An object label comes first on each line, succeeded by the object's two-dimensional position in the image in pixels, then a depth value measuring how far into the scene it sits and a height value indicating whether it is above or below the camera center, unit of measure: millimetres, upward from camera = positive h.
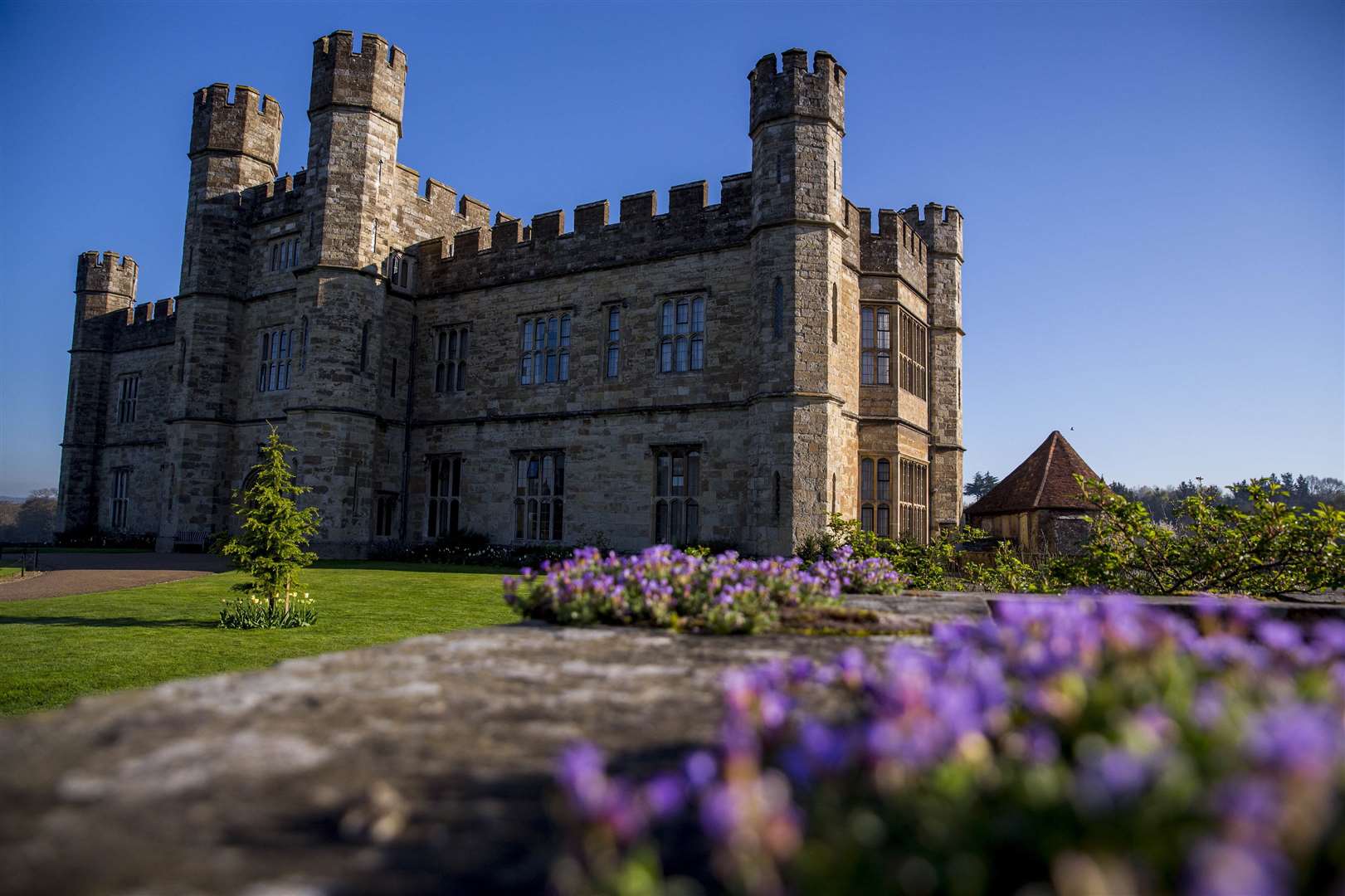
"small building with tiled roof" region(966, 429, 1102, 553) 19891 +890
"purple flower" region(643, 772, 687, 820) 1195 -403
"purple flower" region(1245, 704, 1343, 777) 1015 -273
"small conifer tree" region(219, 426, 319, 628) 11008 -368
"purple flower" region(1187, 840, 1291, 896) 789 -342
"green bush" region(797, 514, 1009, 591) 11984 -274
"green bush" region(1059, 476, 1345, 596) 7391 -73
